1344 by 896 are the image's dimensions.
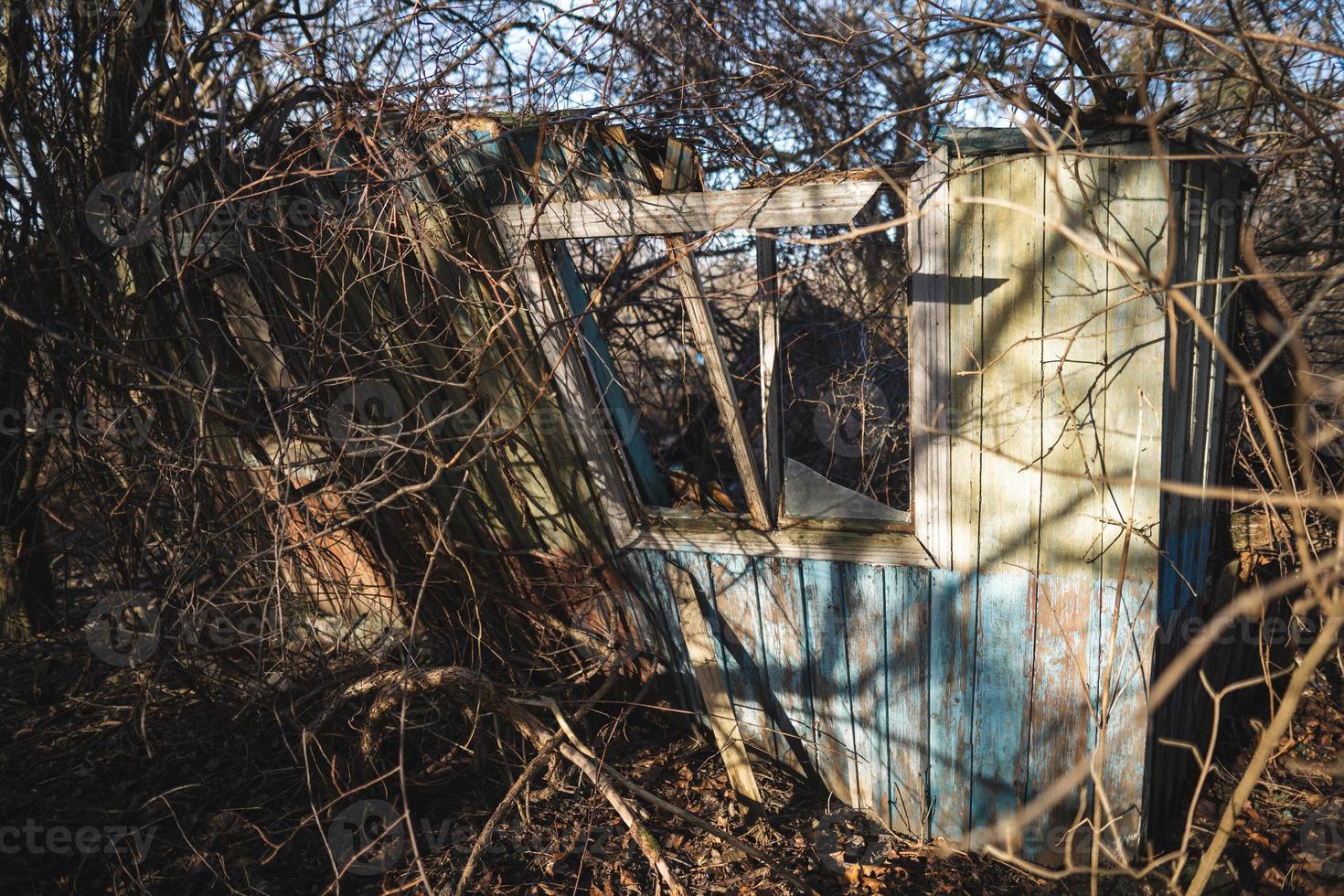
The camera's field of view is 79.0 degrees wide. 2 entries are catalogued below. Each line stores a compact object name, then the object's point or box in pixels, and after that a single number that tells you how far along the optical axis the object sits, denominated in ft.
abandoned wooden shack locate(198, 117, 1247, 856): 9.16
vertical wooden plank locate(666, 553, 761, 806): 12.42
